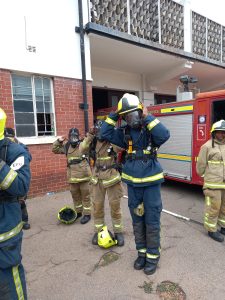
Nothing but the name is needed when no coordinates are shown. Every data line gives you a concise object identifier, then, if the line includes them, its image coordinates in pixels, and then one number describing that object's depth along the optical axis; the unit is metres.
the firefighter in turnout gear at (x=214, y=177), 3.37
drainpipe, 6.03
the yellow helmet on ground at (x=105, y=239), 3.22
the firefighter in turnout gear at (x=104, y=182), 3.34
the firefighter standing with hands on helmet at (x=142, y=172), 2.51
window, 5.48
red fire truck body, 4.91
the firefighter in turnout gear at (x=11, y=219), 1.63
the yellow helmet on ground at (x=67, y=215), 4.13
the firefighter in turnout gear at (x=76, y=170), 4.10
